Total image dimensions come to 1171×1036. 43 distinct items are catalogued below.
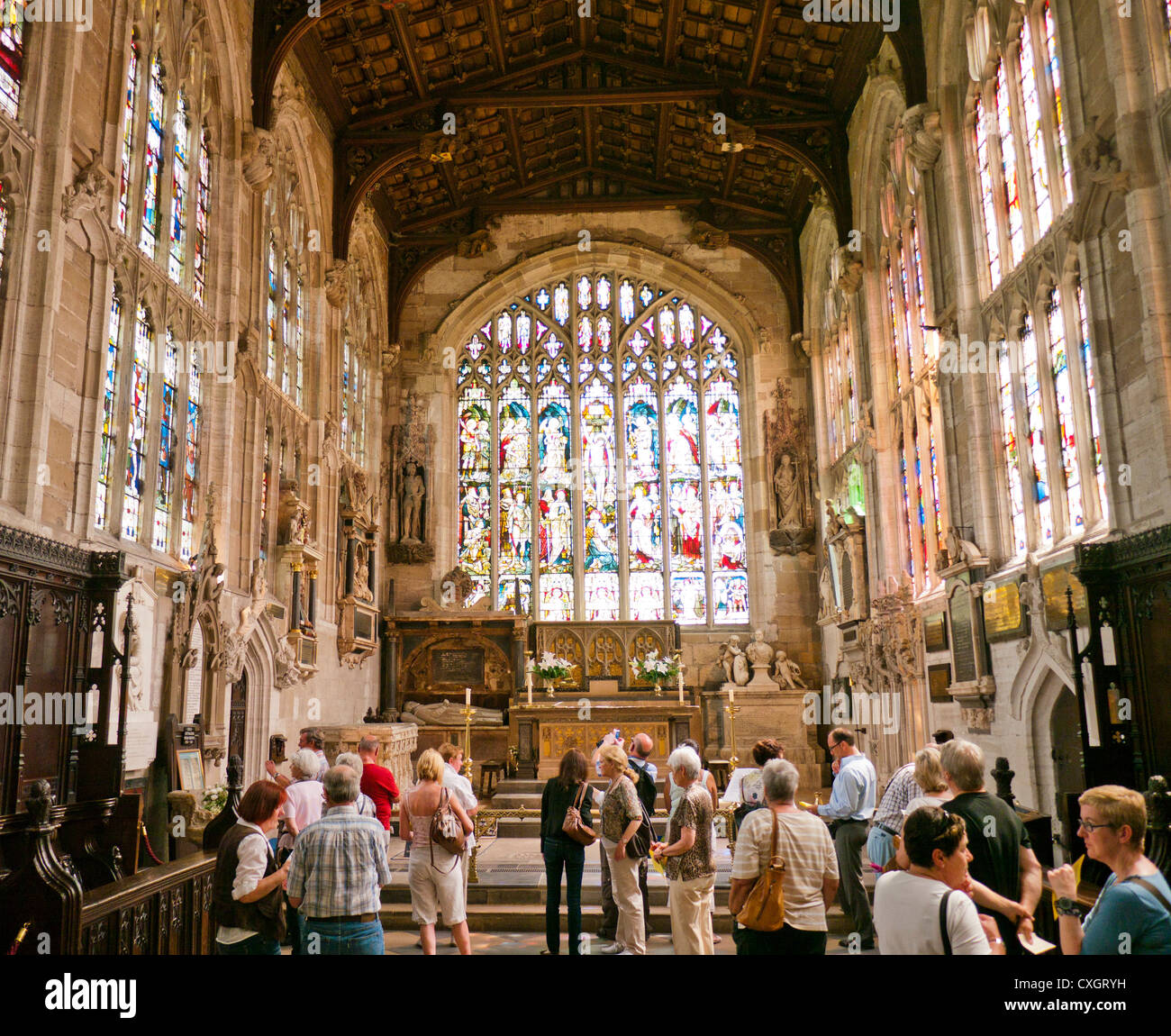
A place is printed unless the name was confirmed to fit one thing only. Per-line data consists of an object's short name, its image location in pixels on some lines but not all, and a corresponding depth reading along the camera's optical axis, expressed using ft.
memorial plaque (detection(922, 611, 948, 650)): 39.99
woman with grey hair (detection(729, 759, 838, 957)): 13.74
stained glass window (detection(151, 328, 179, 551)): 34.63
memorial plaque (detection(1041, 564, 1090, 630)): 28.37
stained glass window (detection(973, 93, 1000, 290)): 36.68
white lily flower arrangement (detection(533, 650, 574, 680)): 57.06
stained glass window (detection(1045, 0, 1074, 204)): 30.55
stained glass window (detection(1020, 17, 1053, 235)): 32.89
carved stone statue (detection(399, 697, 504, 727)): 56.65
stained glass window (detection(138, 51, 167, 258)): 34.50
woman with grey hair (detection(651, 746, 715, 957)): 18.22
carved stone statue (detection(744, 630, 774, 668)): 60.85
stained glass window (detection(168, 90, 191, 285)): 36.52
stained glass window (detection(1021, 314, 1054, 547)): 33.04
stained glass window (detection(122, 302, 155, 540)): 32.22
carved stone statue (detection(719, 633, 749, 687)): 60.34
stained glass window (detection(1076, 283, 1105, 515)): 28.76
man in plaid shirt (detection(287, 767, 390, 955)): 14.23
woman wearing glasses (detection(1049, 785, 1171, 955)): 9.42
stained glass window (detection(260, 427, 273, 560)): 43.14
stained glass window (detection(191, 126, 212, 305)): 38.55
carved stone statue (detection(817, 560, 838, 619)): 58.90
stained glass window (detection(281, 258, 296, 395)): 47.85
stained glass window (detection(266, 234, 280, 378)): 45.83
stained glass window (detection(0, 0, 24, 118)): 26.06
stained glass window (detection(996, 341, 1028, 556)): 34.91
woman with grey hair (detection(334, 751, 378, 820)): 20.24
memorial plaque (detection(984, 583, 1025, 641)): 32.81
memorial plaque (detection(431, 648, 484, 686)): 60.95
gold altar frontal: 52.06
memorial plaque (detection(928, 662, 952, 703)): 39.81
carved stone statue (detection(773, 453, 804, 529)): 64.75
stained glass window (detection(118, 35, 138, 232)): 32.53
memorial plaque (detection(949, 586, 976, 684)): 36.47
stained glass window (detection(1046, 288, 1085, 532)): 30.76
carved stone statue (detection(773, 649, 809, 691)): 60.75
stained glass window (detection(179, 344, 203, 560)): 36.24
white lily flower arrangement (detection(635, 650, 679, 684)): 58.75
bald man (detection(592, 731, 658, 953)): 23.99
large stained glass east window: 66.59
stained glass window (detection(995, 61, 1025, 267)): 34.81
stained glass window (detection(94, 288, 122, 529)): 30.32
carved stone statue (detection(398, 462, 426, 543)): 64.80
